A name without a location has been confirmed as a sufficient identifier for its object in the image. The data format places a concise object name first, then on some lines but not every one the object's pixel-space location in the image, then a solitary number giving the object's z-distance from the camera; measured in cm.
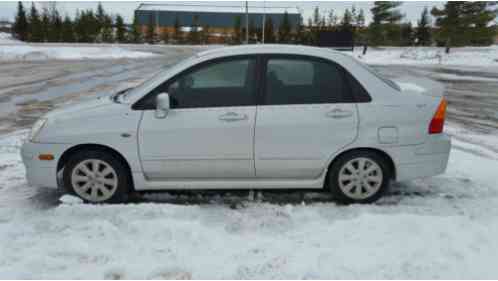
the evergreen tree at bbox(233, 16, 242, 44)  5638
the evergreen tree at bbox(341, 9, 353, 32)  5138
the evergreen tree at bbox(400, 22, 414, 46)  4988
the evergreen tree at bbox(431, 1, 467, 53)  3612
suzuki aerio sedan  422
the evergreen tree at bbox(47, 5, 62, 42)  5225
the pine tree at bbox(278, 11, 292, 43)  5198
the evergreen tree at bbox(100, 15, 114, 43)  5641
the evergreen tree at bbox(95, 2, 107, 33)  5625
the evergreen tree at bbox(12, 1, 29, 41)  5349
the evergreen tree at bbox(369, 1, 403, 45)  4375
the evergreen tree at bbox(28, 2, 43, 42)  5141
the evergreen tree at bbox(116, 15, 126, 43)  5716
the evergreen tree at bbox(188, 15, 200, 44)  5925
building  6278
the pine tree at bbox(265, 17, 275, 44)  5319
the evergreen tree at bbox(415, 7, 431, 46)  5050
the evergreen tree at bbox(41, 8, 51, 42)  5166
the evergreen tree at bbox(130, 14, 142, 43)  5785
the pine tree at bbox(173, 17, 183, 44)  5954
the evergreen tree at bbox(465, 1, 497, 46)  3572
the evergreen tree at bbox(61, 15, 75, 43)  5252
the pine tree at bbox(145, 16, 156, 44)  5883
